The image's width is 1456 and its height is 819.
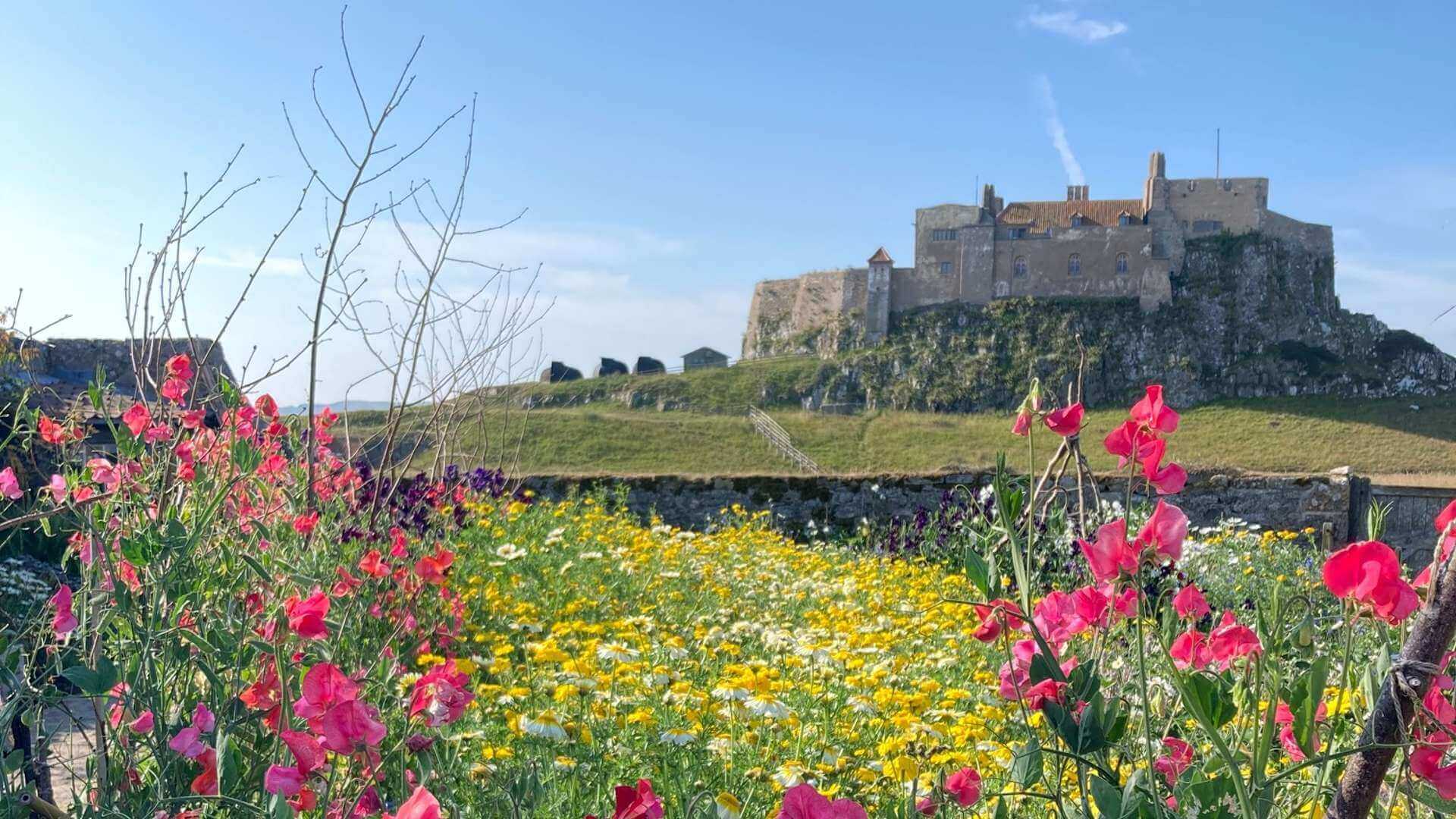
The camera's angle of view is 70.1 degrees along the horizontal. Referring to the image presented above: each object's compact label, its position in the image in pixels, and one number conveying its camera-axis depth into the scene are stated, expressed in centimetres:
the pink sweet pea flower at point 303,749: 139
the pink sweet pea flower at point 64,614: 193
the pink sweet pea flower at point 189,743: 158
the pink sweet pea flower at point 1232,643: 142
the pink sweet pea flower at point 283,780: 133
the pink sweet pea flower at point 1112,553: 118
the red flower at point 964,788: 139
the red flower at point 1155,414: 126
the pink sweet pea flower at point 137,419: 287
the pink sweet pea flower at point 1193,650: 148
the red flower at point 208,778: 161
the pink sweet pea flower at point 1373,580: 110
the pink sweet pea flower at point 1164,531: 118
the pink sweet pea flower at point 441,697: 160
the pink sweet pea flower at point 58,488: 272
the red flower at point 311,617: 151
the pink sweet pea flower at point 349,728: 133
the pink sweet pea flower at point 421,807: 101
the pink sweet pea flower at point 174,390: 310
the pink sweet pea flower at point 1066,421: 127
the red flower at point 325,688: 140
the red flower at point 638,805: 105
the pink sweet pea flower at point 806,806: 96
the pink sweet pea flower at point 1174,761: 142
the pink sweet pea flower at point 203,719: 164
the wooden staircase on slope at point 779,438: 3431
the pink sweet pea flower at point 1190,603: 149
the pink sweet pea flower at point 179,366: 308
